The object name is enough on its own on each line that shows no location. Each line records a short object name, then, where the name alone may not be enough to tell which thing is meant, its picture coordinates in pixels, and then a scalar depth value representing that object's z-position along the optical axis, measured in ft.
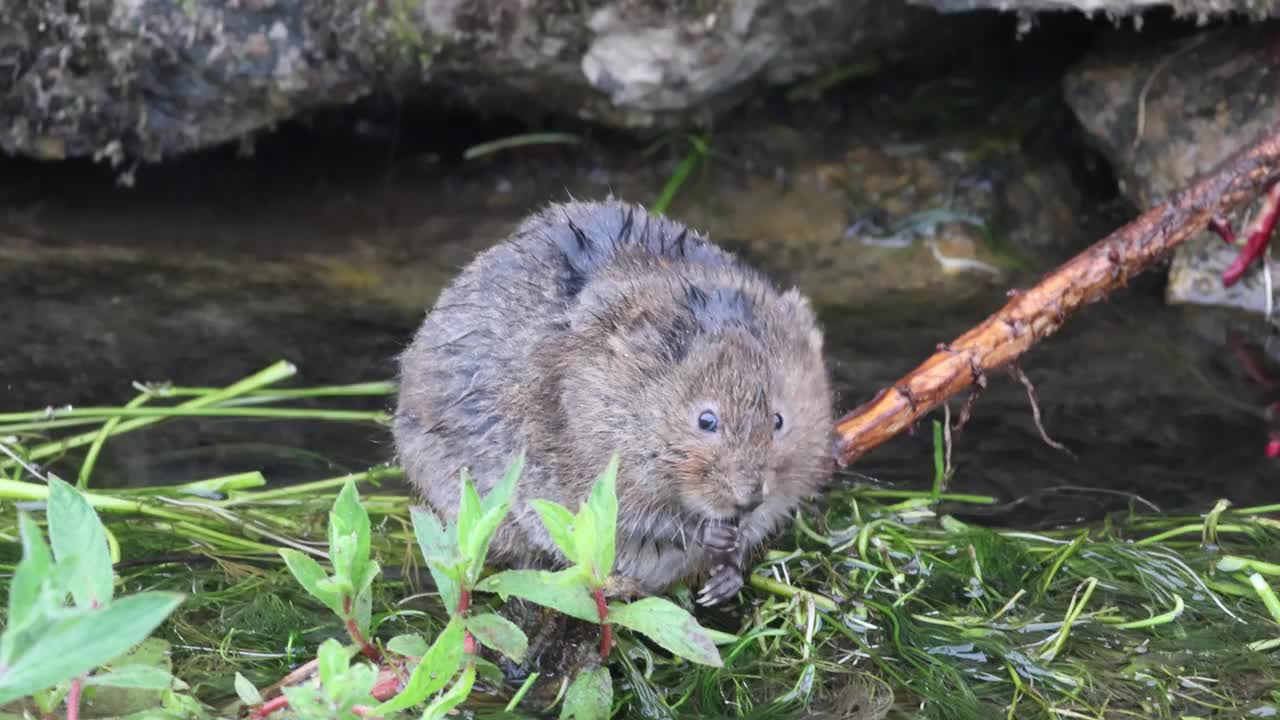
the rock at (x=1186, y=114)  18.74
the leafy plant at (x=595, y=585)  8.61
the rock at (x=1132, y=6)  17.06
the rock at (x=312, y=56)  18.31
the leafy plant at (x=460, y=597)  8.30
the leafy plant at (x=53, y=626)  6.55
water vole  10.43
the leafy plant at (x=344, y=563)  8.68
